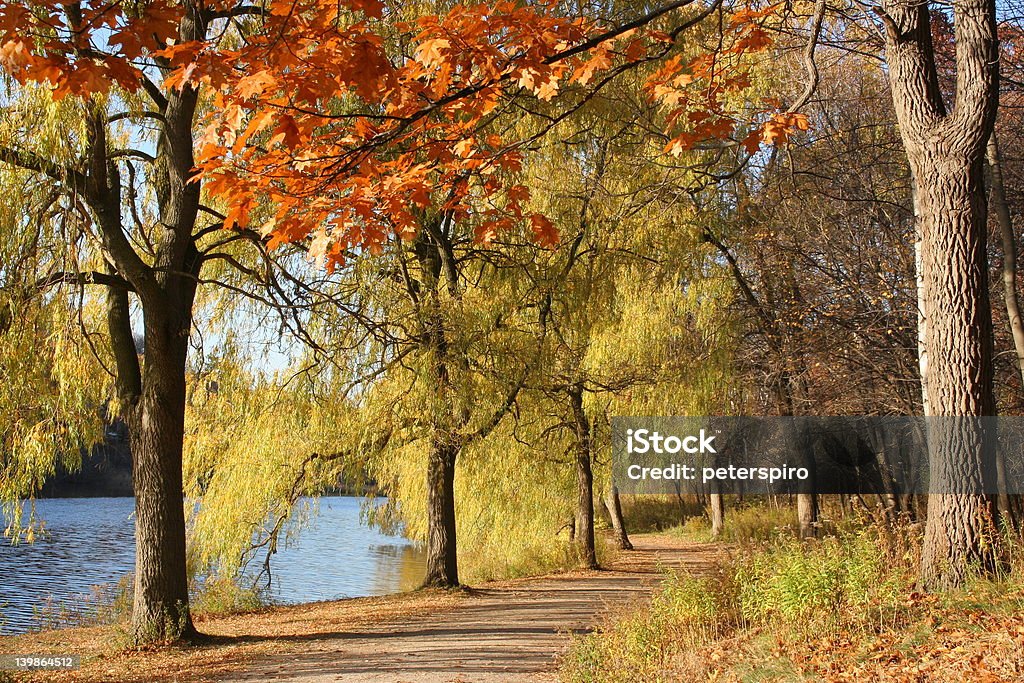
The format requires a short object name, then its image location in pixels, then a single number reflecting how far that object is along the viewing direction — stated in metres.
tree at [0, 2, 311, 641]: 7.23
